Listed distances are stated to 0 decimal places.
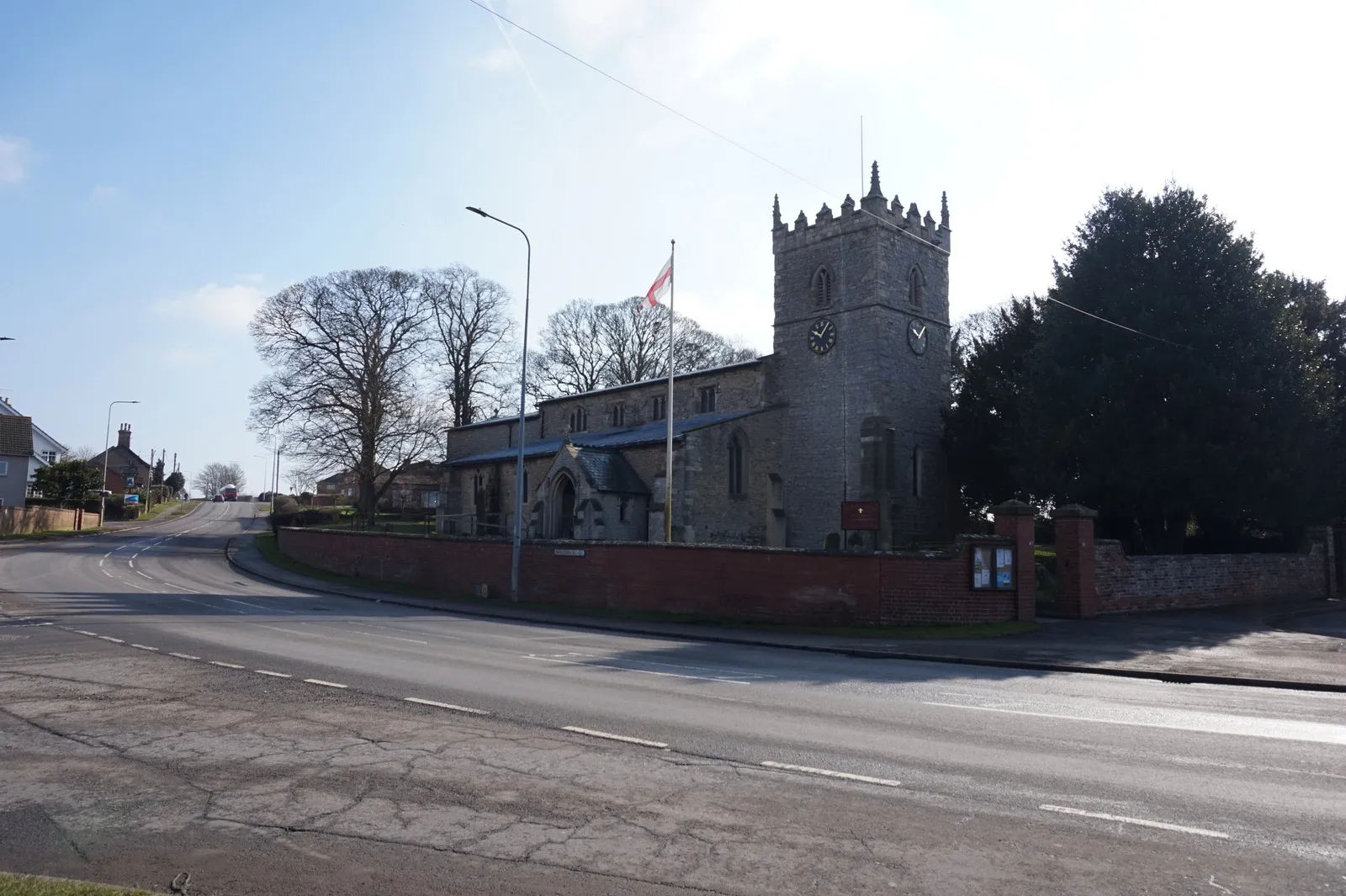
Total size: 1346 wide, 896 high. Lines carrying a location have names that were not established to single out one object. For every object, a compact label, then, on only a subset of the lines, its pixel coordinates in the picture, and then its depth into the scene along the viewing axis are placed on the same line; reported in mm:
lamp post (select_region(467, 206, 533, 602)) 26688
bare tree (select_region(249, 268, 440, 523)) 47812
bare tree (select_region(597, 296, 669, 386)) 64750
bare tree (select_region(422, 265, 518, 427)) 62125
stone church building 33781
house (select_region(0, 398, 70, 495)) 70812
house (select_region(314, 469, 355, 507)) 99125
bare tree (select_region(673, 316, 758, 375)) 64312
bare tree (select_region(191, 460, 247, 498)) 157750
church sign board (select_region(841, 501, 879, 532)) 24281
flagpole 25745
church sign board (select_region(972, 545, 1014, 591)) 20672
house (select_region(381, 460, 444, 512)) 76312
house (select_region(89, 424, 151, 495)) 111550
